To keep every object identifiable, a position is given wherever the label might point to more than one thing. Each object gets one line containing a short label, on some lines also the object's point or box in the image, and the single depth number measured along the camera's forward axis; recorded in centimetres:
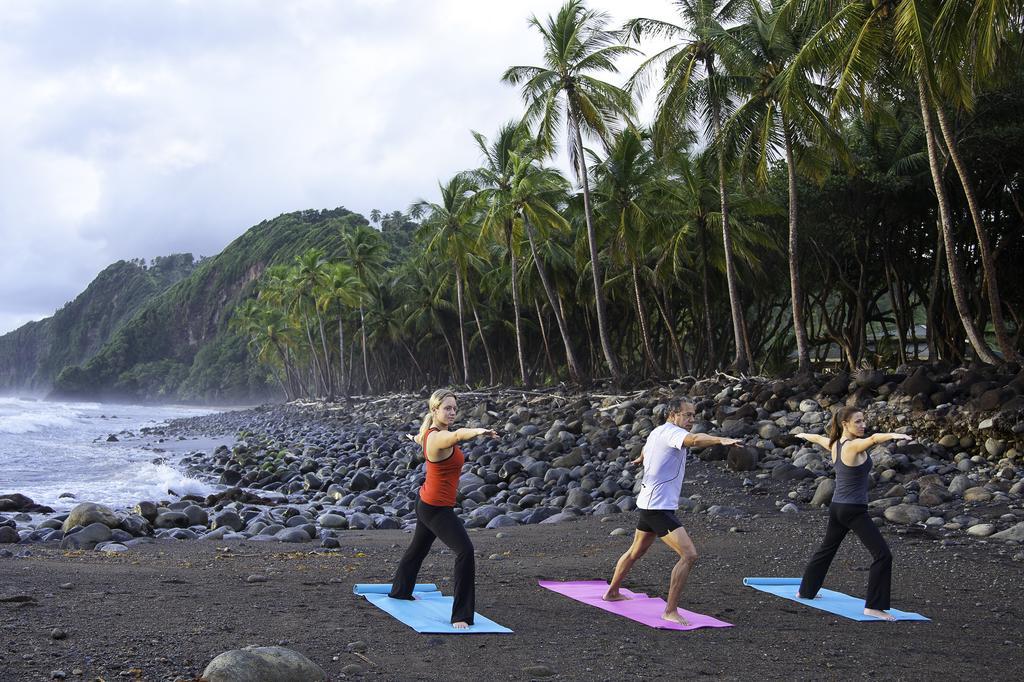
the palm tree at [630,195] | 2681
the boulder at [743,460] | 1288
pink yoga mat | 573
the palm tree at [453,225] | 3494
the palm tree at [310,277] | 5506
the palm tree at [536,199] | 2800
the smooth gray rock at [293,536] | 940
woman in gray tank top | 592
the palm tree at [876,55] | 1331
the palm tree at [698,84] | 2141
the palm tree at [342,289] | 4862
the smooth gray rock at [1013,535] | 827
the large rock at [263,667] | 412
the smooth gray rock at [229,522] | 1040
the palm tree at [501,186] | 2906
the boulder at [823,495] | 1072
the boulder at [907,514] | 935
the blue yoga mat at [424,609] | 540
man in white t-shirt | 568
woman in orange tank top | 537
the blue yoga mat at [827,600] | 598
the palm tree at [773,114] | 1853
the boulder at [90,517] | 950
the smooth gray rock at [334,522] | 1071
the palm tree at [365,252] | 5066
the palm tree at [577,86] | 2430
